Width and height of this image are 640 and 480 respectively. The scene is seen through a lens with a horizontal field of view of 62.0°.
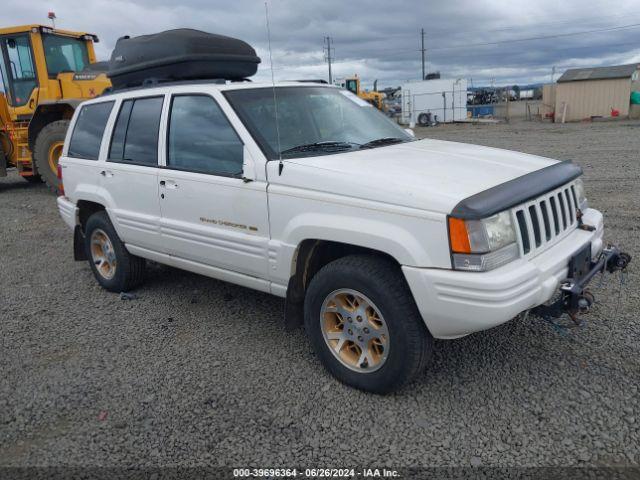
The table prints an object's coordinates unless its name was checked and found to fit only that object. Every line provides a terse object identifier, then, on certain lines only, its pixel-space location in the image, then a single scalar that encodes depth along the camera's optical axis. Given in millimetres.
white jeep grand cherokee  2790
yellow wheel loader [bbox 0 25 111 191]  10648
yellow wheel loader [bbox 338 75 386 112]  31141
